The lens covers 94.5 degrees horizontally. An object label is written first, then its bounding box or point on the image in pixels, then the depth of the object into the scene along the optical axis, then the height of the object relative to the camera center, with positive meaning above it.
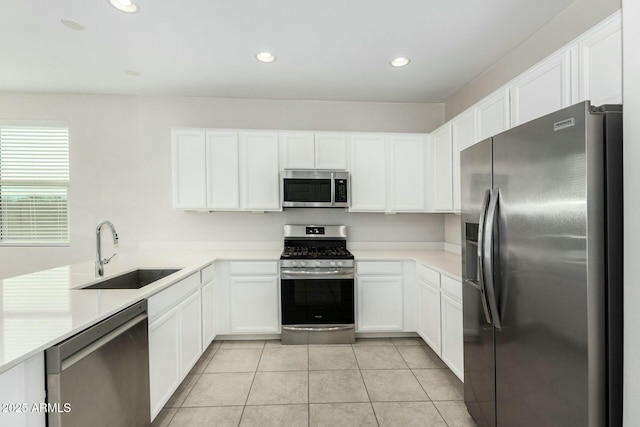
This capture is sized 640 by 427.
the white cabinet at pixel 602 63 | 1.21 +0.64
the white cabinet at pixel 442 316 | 2.15 -0.86
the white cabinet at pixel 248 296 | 2.99 -0.82
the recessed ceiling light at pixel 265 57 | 2.55 +1.39
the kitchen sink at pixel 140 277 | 2.25 -0.49
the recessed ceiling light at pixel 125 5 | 1.91 +1.38
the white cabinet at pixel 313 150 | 3.24 +0.71
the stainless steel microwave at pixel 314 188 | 3.15 +0.28
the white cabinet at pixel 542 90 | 1.47 +0.67
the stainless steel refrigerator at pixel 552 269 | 1.02 -0.23
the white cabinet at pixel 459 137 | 2.40 +0.66
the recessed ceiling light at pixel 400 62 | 2.63 +1.37
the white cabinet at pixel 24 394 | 0.92 -0.58
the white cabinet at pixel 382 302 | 3.03 -0.91
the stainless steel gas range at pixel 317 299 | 2.95 -0.85
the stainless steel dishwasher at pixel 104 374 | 1.07 -0.68
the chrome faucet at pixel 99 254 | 1.90 -0.25
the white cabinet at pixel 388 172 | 3.29 +0.46
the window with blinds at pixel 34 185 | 3.44 +0.38
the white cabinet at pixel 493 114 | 1.93 +0.69
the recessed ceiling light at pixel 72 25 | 2.12 +1.40
